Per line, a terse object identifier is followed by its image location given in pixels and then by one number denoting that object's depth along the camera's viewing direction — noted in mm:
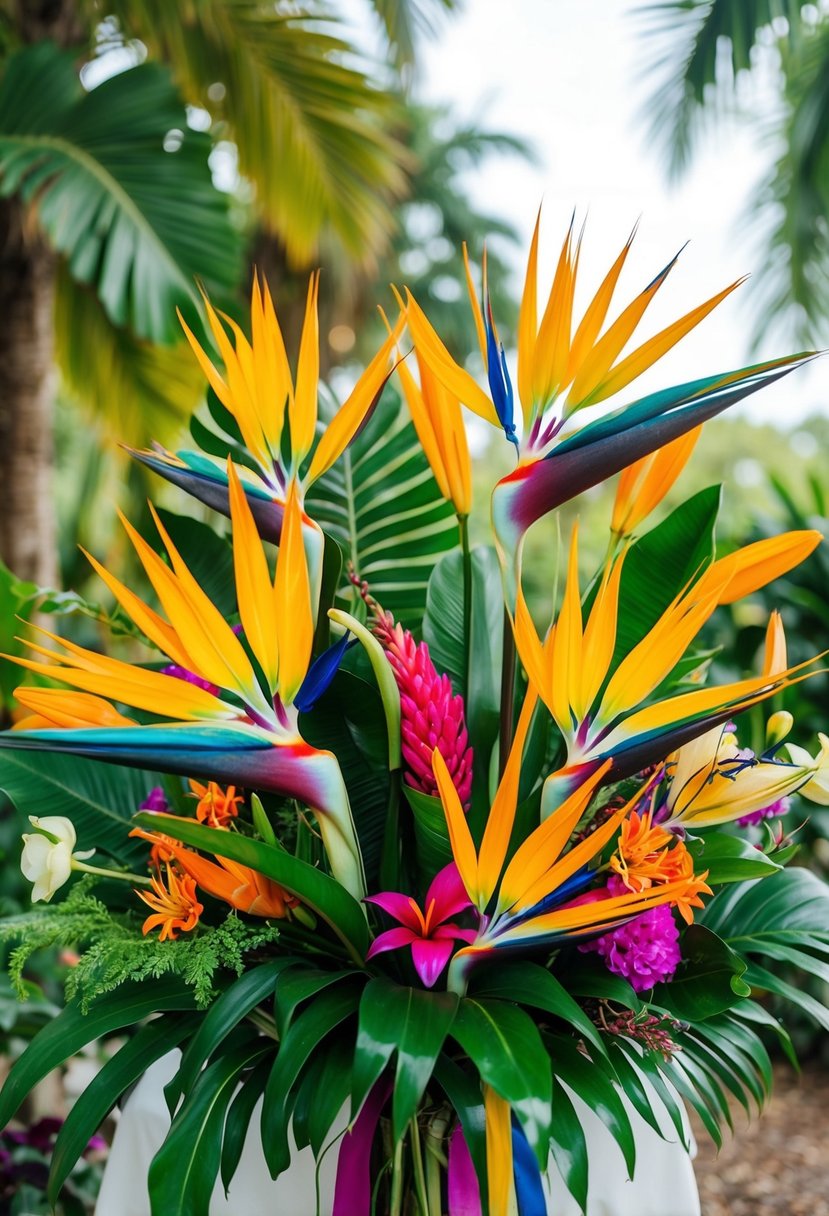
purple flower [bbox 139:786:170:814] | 850
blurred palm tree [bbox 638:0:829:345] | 2916
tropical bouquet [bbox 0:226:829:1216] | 608
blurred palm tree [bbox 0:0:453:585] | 2176
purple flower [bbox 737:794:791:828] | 781
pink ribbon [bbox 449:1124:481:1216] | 680
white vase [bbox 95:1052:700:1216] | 742
